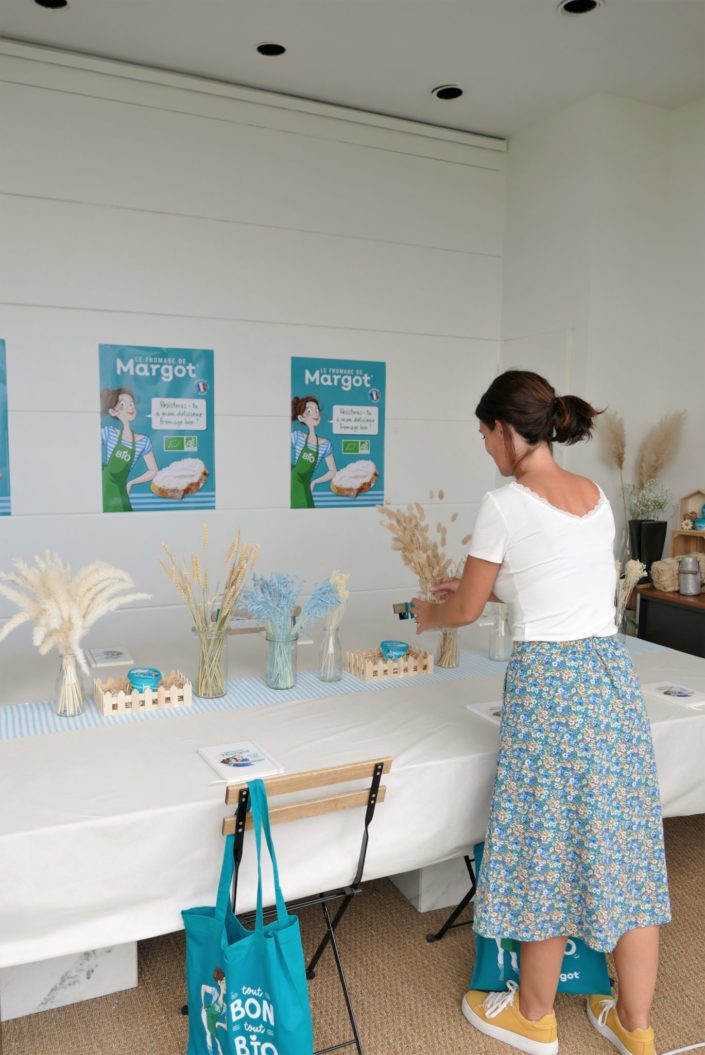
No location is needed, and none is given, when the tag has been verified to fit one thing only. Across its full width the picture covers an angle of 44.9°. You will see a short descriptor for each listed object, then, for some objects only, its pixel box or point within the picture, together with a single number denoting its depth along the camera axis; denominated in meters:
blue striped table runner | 2.14
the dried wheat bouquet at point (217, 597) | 2.38
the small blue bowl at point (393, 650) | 2.65
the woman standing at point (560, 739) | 1.89
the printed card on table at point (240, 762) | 1.85
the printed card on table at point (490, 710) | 2.28
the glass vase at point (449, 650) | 2.72
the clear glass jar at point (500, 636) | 2.83
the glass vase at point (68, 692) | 2.20
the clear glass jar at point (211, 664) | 2.37
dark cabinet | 3.82
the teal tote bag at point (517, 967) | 2.14
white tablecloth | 1.65
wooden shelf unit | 4.26
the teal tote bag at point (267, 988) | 1.62
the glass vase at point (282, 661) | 2.46
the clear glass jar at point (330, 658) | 2.55
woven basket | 4.04
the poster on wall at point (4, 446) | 3.85
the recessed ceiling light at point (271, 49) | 3.77
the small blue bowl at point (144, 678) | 2.28
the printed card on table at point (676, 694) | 2.43
